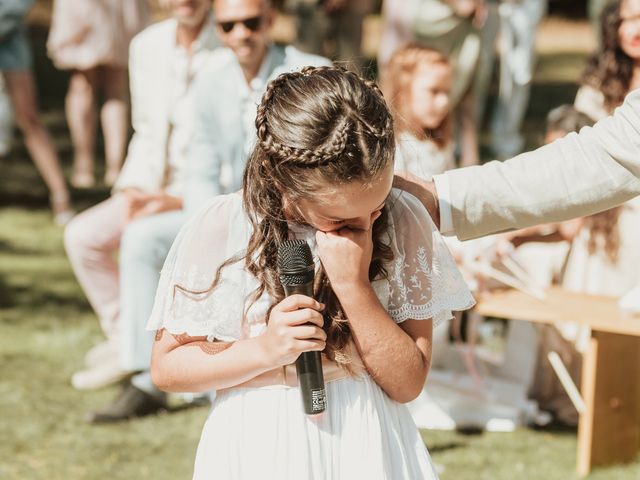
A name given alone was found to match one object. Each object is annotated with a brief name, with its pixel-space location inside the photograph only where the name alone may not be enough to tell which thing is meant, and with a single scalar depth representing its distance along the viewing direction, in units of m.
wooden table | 4.24
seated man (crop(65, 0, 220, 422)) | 5.00
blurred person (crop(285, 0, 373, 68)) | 9.46
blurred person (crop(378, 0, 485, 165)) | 8.20
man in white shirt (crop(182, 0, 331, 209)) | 4.62
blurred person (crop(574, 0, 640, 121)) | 5.05
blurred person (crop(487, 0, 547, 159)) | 9.48
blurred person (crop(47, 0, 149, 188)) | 8.59
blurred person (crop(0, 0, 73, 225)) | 7.88
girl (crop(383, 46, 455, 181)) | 4.99
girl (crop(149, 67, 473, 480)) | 2.18
